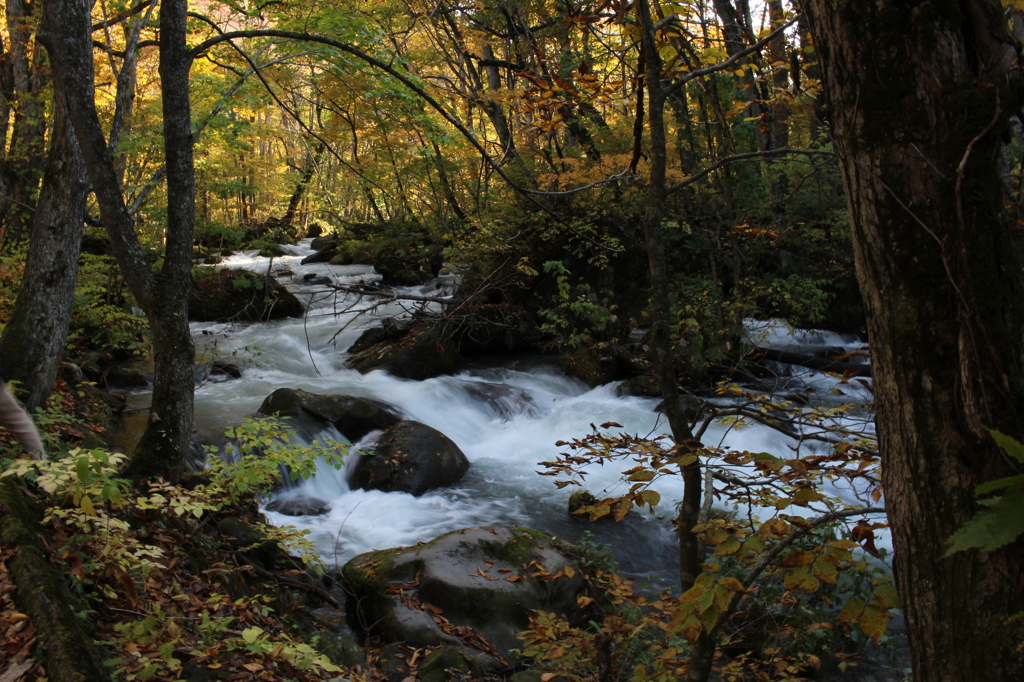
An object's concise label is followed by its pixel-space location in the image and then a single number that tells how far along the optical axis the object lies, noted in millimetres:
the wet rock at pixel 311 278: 18891
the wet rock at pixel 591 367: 11461
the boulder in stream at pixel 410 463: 7469
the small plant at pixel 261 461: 4707
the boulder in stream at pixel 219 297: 14047
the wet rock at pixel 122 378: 9406
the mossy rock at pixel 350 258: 21156
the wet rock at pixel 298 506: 6887
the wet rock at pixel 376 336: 12117
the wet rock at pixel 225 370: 10672
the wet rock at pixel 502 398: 10547
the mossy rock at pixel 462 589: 4719
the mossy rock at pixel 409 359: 11156
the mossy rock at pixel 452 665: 4047
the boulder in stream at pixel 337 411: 8336
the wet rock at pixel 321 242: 25094
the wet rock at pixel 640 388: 10680
